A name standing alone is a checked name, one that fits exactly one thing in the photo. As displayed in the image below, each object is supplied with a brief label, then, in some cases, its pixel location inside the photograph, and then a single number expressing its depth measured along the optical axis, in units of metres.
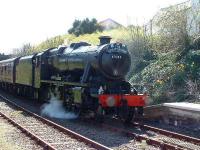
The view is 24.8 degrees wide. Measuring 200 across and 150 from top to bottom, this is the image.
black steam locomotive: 15.52
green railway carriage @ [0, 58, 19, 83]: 30.36
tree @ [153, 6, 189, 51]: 22.20
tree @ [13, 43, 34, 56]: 61.74
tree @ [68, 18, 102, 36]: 60.14
